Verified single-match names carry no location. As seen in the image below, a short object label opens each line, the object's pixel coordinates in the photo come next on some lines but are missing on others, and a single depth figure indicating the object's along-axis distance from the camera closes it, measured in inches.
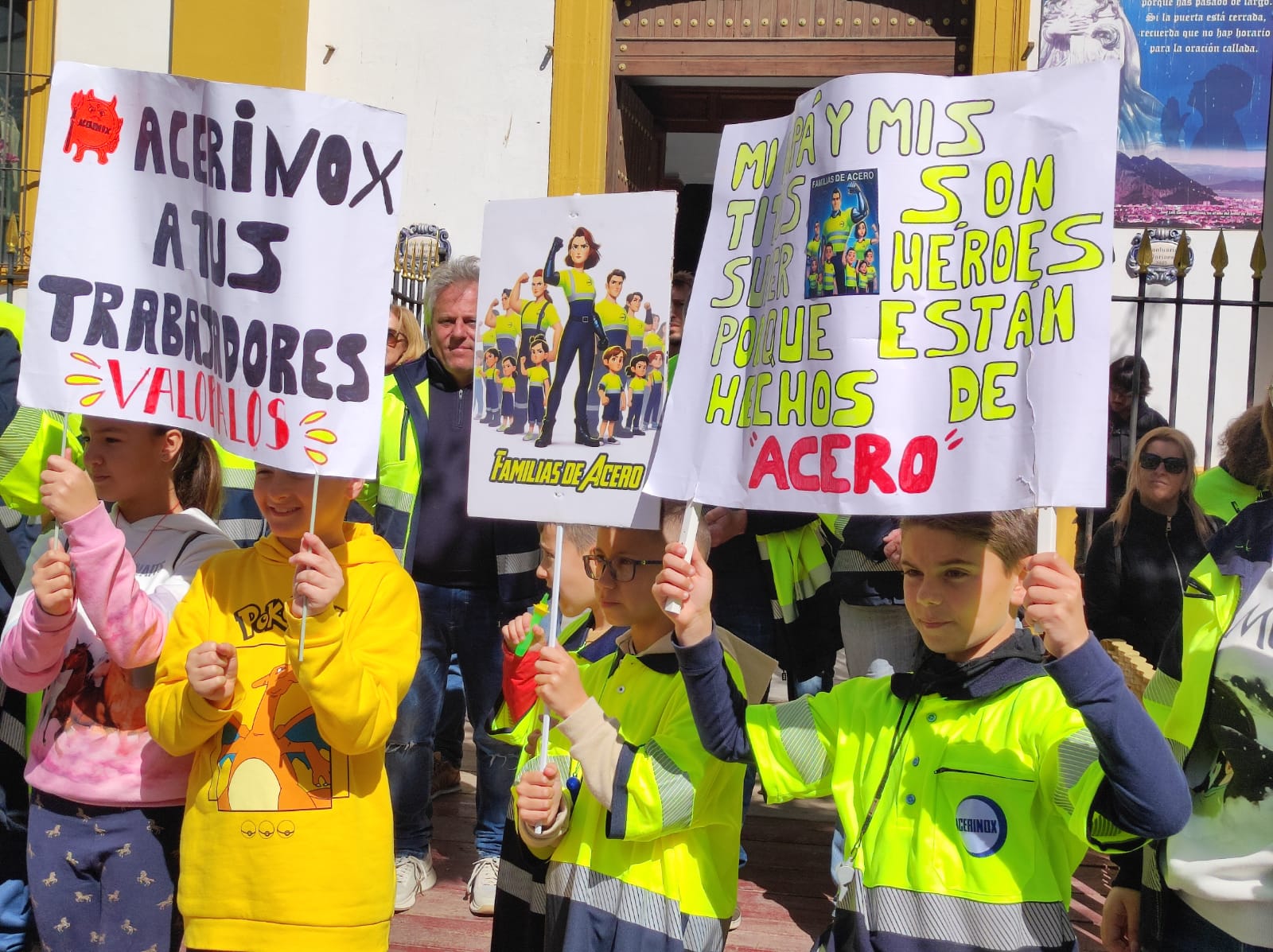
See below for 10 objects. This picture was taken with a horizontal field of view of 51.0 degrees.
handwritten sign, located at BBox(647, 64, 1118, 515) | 87.2
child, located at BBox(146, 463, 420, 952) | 103.5
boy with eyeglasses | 100.6
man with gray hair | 172.9
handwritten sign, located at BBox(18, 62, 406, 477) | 109.2
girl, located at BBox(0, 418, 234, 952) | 109.7
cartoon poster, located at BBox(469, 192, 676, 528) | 109.0
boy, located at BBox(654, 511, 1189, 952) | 78.9
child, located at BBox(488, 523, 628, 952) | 118.2
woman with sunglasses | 194.9
